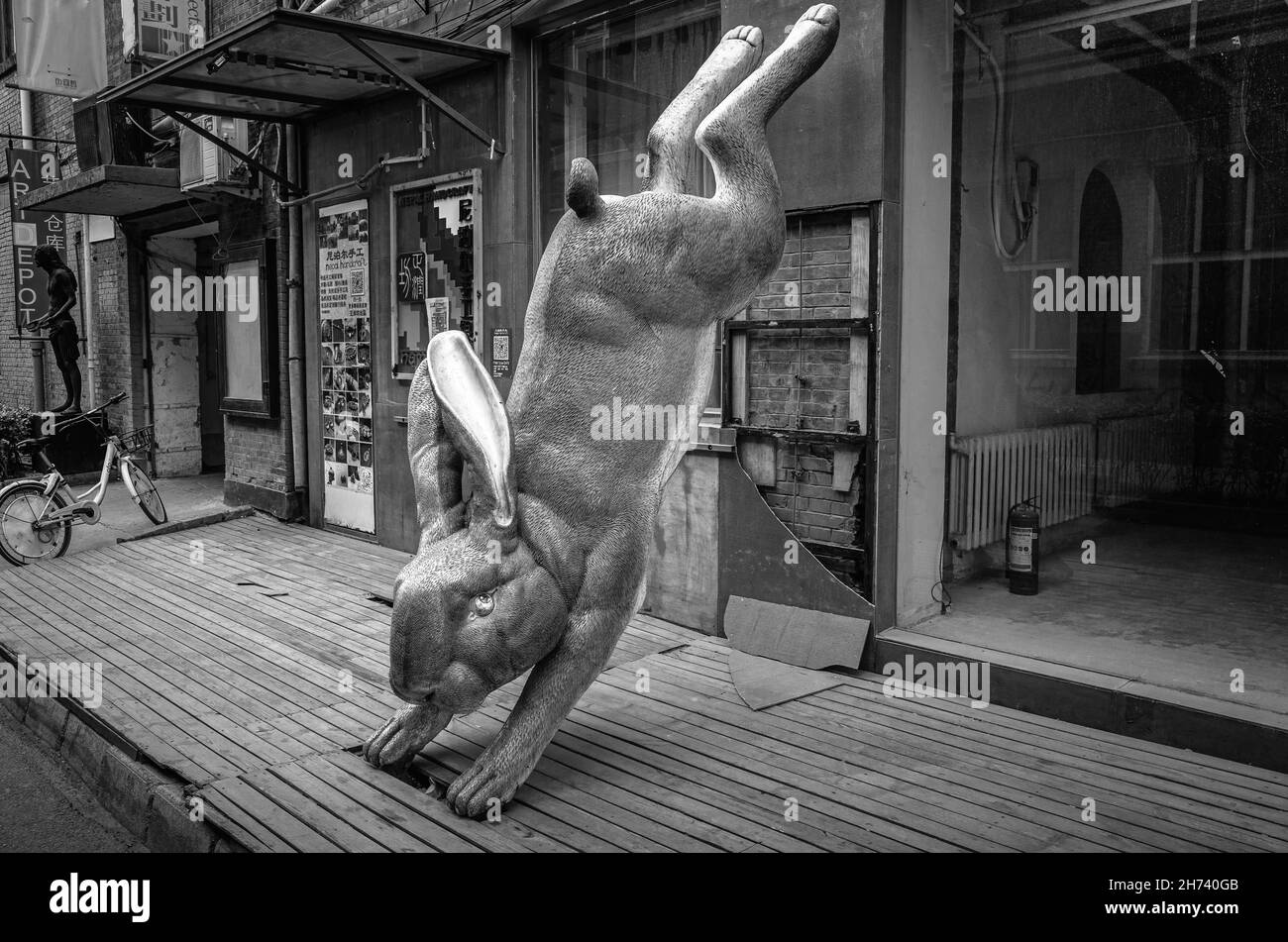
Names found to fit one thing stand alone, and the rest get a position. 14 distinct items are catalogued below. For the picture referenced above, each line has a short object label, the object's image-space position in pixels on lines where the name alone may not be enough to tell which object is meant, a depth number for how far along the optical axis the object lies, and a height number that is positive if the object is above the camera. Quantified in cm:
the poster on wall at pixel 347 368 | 931 +5
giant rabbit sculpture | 379 -36
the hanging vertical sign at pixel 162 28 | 1084 +359
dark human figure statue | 1262 +62
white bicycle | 867 -116
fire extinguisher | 656 -112
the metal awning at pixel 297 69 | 702 +227
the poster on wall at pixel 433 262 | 808 +87
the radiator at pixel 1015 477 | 656 -73
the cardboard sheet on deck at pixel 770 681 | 522 -159
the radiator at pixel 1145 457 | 837 -71
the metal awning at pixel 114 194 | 1073 +195
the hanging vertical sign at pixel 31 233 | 1445 +195
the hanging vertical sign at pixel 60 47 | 1172 +367
